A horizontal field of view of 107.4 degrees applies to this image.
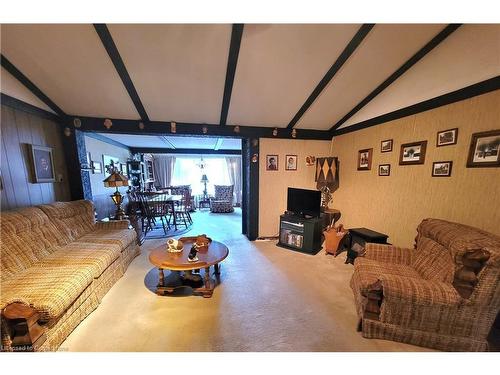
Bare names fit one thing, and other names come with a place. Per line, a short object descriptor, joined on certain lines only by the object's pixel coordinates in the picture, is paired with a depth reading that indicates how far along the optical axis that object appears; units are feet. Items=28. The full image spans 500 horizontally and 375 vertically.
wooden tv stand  10.12
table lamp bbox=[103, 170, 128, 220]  9.69
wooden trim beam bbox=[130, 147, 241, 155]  19.86
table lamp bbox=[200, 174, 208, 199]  23.11
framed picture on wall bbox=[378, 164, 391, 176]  8.68
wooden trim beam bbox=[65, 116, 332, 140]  9.62
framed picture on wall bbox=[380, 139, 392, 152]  8.57
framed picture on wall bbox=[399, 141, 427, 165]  7.28
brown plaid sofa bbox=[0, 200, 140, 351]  4.25
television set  10.12
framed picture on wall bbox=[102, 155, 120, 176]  13.71
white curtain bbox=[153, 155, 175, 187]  22.30
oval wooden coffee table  6.26
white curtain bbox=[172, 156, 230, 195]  23.65
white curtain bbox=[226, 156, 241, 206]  23.70
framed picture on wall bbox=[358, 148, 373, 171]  9.63
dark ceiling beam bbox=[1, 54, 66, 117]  6.34
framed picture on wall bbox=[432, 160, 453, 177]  6.44
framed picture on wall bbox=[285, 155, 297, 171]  12.08
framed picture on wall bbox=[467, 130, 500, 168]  5.30
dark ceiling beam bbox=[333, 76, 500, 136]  5.36
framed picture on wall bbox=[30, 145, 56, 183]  7.48
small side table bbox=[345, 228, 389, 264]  7.79
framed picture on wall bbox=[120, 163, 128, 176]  16.26
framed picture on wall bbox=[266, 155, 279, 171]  11.89
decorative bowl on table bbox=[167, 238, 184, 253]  7.13
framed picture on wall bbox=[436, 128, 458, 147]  6.28
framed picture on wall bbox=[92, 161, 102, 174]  12.03
